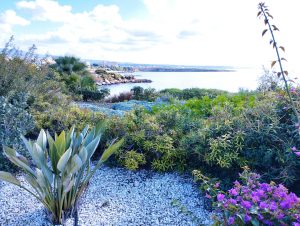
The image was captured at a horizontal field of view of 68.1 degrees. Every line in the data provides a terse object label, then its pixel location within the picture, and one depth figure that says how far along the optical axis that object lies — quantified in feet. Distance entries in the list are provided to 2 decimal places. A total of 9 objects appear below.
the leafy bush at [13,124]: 7.89
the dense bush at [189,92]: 27.55
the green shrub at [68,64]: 38.03
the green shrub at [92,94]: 27.55
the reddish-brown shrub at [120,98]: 27.54
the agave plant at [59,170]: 4.85
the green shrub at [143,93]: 27.82
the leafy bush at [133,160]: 7.73
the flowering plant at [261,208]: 3.94
